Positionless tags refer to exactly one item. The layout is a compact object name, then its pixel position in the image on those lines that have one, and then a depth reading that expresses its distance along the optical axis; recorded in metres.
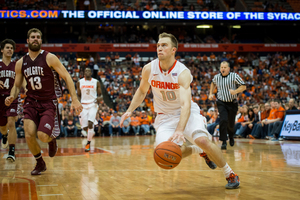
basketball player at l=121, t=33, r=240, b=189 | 4.16
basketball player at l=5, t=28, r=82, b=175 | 5.26
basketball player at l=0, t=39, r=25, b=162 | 7.14
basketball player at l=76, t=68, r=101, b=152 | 9.52
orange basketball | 3.85
